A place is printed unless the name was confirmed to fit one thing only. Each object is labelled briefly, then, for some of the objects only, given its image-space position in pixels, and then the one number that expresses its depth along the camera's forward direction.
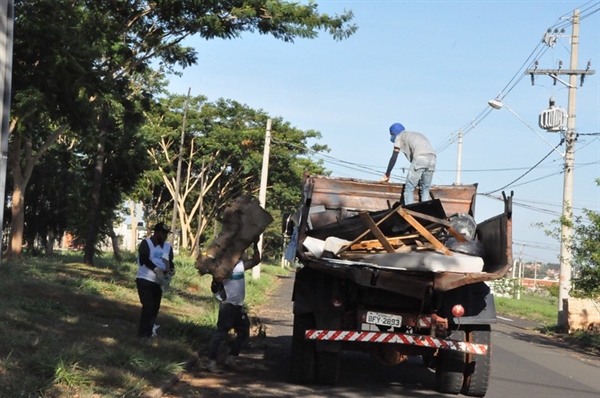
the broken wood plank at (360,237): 9.88
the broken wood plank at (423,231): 9.73
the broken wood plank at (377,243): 10.02
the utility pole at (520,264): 73.00
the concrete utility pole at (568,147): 25.12
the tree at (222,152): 44.22
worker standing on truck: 11.52
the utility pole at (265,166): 33.69
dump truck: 9.28
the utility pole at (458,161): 43.09
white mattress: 9.18
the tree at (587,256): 19.69
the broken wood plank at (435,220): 9.91
